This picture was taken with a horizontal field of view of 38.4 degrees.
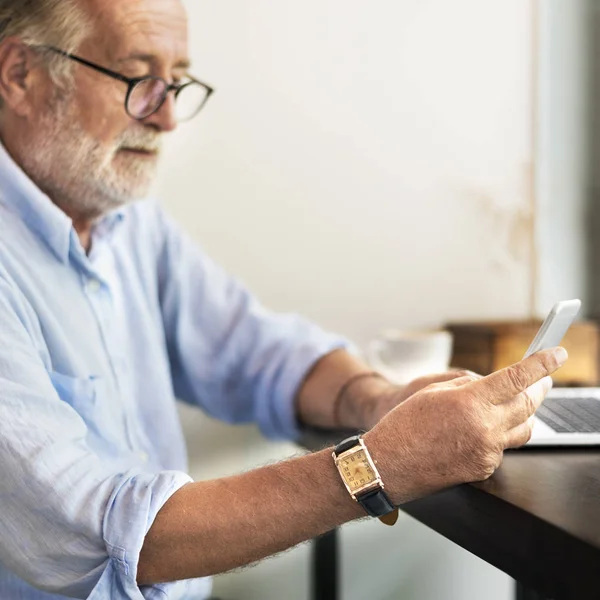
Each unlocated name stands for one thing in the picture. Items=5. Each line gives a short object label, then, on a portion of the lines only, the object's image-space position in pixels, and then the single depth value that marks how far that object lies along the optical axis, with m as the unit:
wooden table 0.70
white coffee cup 1.51
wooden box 1.70
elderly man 0.85
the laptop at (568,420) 0.99
